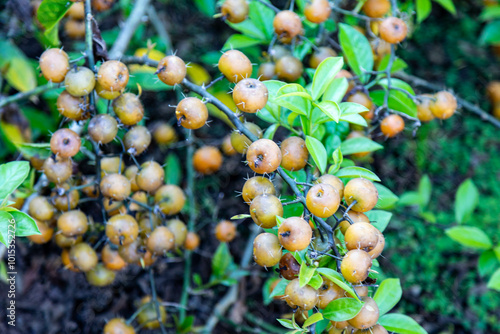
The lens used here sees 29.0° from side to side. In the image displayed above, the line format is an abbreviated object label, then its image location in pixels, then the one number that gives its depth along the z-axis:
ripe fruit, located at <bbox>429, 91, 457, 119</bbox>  0.59
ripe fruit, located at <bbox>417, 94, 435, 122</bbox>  0.60
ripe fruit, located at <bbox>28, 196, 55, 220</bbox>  0.57
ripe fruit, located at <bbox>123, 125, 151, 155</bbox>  0.56
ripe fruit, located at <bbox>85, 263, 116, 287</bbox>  0.60
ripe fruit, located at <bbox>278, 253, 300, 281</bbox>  0.51
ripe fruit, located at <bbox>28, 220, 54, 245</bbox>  0.58
